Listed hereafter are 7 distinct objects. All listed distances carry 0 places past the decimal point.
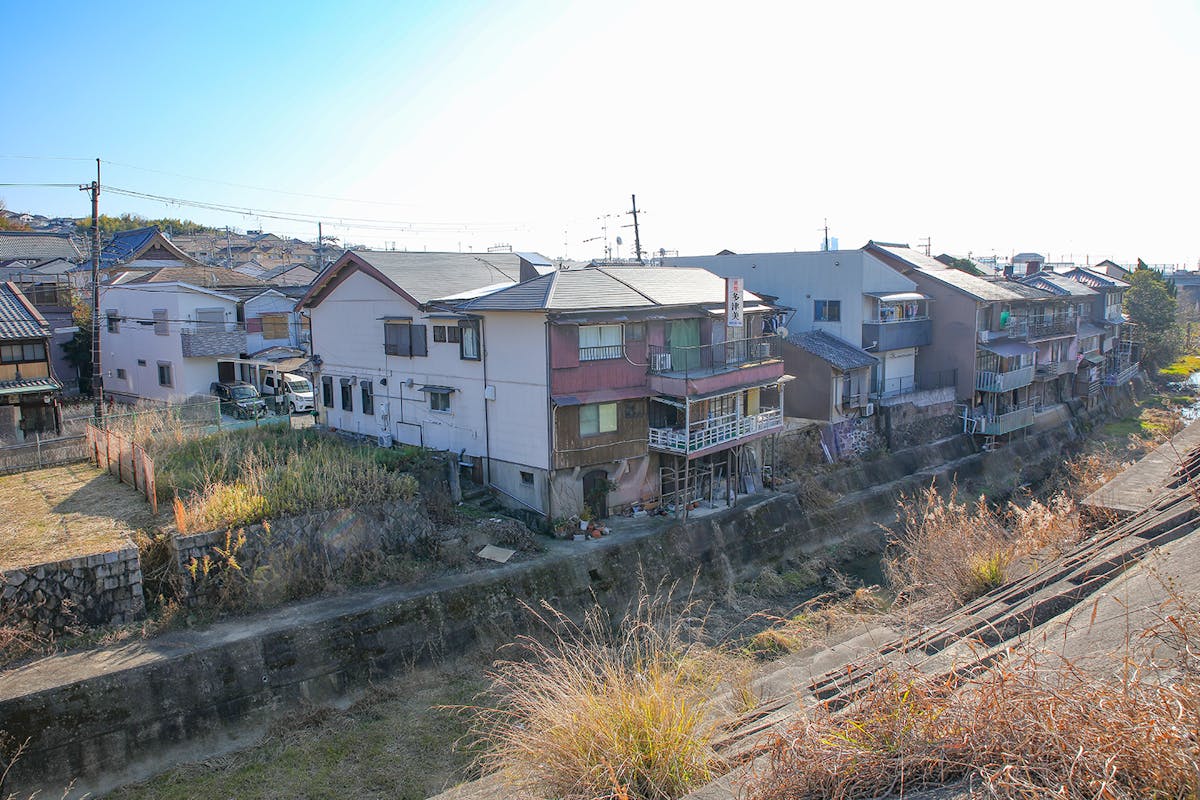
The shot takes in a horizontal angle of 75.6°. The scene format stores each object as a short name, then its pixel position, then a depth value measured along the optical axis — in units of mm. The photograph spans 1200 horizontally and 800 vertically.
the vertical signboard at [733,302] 22219
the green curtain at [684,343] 21828
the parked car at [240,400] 29422
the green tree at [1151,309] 49594
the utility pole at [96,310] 22438
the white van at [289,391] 31219
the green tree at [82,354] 33156
